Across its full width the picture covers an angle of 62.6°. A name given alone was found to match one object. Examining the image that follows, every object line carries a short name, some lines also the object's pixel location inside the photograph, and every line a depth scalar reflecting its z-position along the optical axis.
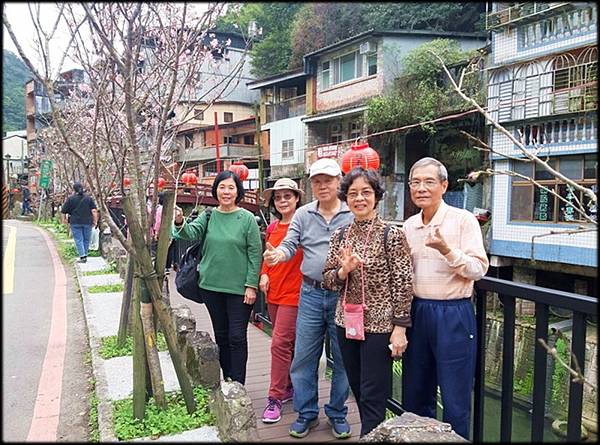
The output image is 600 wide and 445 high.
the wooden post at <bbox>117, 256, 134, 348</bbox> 4.79
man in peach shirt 2.30
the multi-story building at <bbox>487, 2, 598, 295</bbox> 11.05
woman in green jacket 3.31
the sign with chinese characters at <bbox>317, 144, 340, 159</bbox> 17.30
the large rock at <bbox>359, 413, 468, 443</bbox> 1.48
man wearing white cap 2.85
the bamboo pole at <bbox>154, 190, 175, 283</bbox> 3.10
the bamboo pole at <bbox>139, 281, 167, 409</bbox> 3.05
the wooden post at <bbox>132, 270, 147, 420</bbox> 3.10
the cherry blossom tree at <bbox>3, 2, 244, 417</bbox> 2.67
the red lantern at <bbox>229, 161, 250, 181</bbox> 12.52
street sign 16.42
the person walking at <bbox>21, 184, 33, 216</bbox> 25.44
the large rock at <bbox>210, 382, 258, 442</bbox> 2.57
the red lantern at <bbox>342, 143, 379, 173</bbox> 6.54
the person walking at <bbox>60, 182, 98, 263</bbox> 9.86
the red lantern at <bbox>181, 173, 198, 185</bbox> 15.38
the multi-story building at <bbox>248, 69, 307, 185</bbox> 22.12
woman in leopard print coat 2.38
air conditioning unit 17.20
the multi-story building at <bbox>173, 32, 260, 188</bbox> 27.08
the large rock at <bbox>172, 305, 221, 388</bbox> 3.22
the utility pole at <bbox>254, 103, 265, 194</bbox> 22.97
